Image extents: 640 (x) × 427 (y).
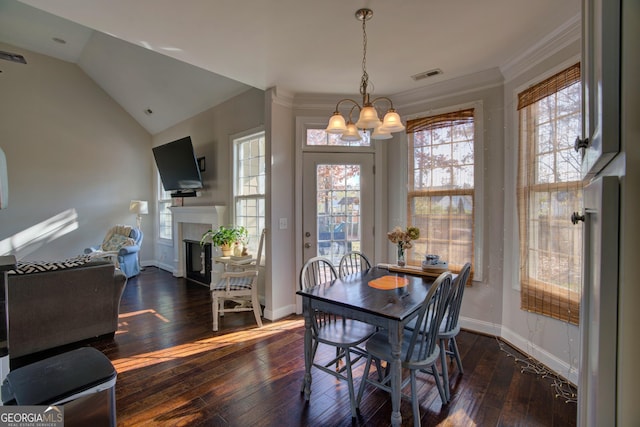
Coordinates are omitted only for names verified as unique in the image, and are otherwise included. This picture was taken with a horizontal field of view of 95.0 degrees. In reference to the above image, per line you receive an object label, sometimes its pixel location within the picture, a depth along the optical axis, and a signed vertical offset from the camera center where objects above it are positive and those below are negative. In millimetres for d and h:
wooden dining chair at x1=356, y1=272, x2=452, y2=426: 1654 -845
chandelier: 1973 +597
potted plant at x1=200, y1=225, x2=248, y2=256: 3848 -388
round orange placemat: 2198 -581
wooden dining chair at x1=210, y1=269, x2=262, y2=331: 3258 -918
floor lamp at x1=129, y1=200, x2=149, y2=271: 5902 +31
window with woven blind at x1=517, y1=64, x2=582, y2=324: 2191 +102
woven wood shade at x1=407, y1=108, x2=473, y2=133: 3076 +968
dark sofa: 2473 -884
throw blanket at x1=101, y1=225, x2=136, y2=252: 5465 -576
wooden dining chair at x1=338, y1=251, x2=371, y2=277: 2695 -555
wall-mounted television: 4852 +717
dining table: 1656 -591
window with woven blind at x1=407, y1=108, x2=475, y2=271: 3098 +255
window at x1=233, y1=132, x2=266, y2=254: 4176 +356
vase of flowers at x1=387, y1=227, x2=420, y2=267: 2545 -241
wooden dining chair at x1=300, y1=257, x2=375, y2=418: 1899 -877
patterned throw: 2496 -512
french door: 3627 +30
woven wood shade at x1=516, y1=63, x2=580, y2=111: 2155 +986
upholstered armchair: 5199 -736
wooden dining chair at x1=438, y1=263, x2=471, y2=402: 1965 -792
